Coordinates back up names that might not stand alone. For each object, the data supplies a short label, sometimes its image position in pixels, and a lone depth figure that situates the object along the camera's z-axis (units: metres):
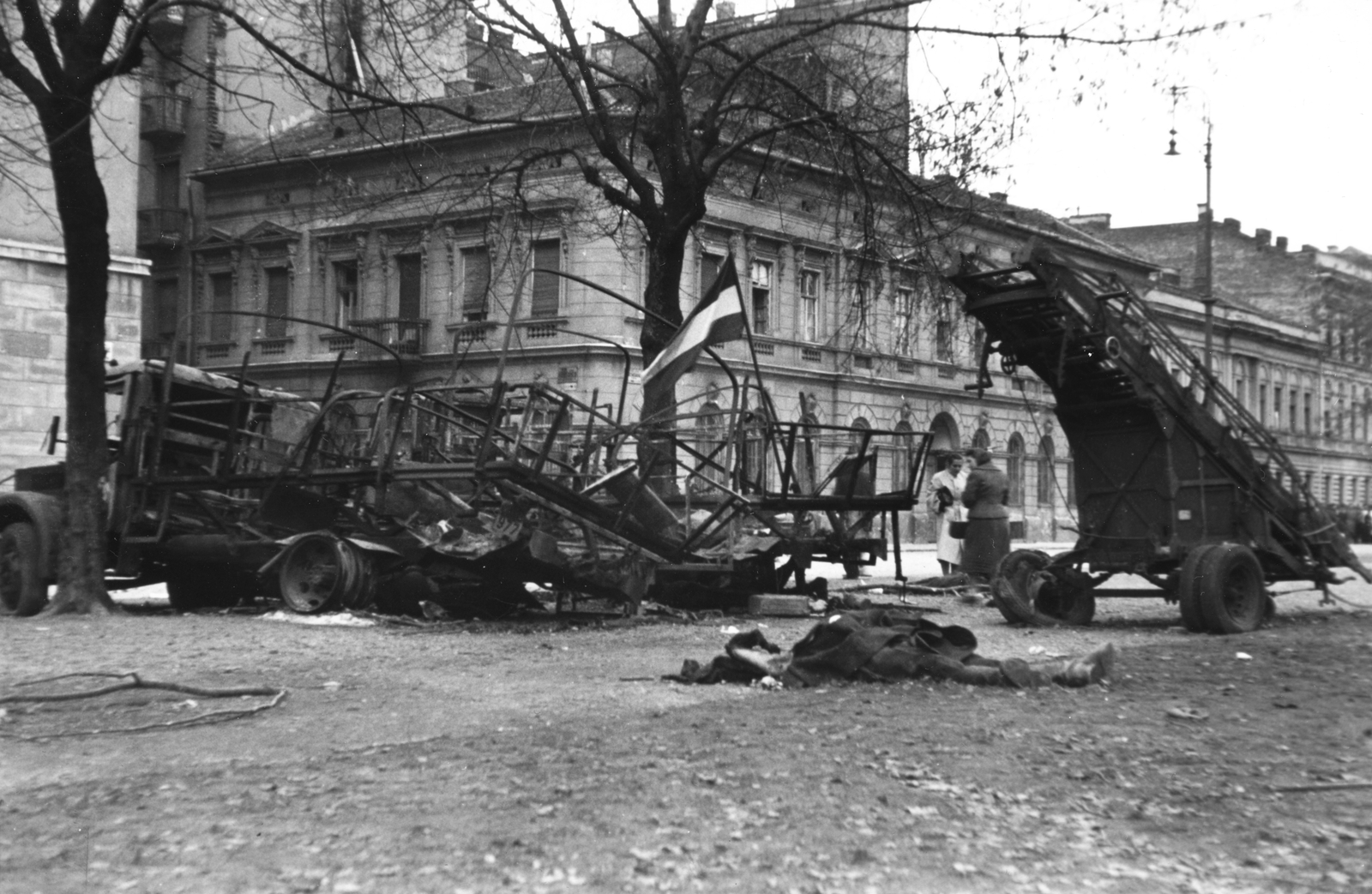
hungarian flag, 13.62
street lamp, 34.12
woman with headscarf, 21.19
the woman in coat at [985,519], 18.31
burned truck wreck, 13.14
